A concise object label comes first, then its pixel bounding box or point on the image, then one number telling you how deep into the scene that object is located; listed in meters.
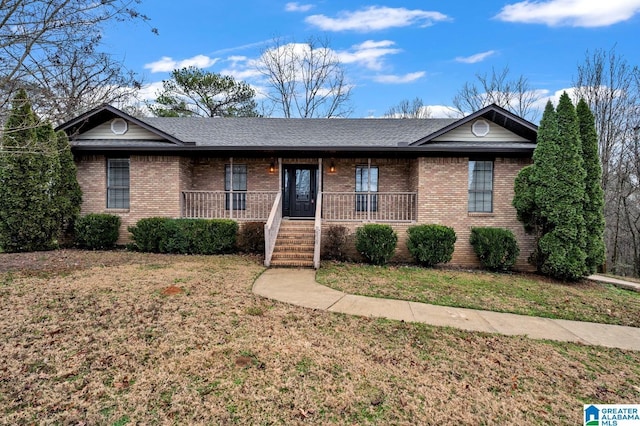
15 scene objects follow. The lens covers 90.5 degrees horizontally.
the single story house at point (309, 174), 9.88
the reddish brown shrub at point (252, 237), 9.82
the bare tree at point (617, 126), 13.80
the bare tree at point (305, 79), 24.62
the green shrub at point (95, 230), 9.77
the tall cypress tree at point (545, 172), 8.34
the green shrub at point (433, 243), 9.11
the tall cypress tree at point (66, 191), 9.65
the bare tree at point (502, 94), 20.86
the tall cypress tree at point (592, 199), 8.38
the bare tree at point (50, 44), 5.32
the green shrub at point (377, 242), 9.14
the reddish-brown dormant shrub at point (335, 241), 9.50
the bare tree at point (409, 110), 26.50
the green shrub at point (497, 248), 9.06
